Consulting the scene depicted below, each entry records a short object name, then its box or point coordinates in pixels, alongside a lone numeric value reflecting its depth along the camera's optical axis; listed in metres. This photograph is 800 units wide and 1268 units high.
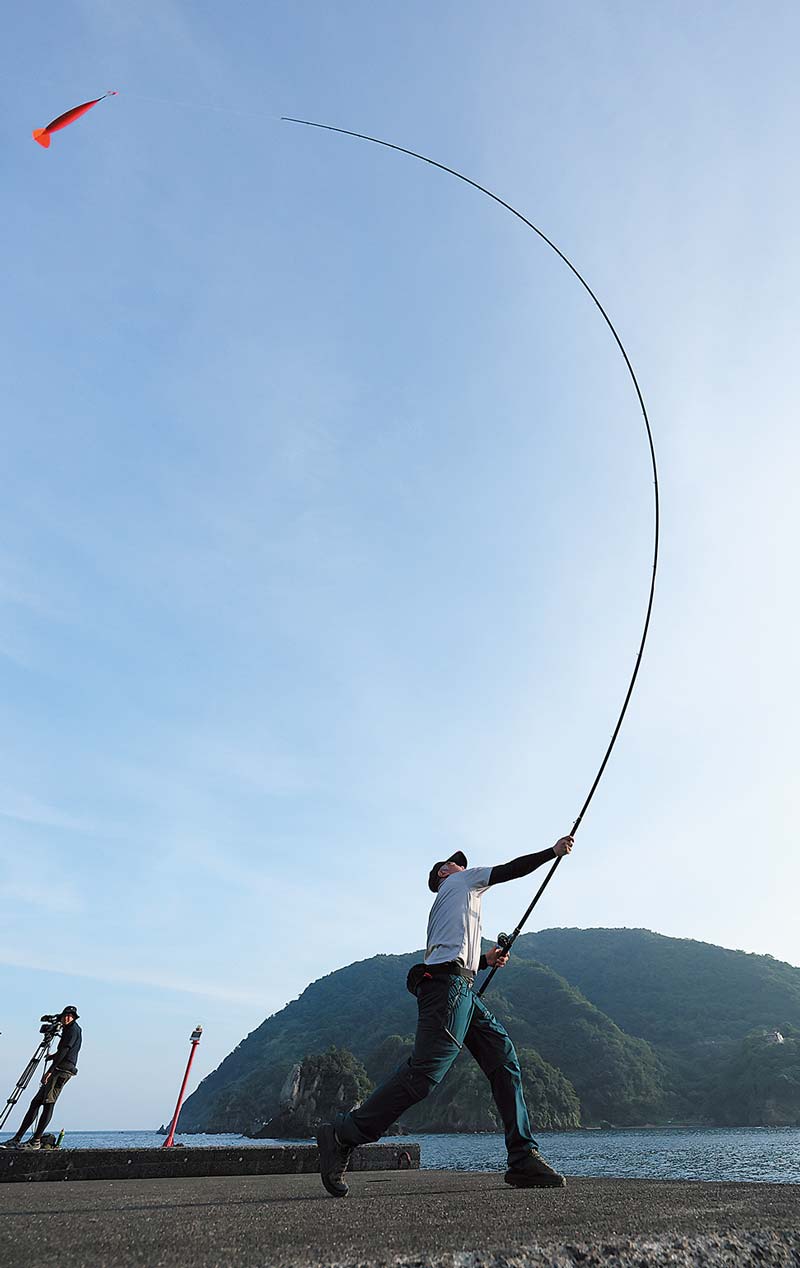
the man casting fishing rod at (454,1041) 4.32
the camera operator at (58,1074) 10.62
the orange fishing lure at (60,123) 9.98
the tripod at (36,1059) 11.55
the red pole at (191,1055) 11.47
